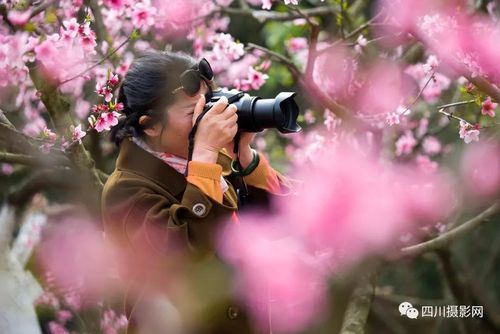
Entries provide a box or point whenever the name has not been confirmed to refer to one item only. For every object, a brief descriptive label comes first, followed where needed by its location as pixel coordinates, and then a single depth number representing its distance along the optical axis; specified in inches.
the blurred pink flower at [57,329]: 338.7
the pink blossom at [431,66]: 262.2
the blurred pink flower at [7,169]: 378.3
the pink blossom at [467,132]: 256.6
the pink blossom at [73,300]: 317.3
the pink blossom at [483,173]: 279.8
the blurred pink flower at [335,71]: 289.5
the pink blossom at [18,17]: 253.7
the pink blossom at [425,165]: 319.8
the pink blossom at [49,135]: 257.4
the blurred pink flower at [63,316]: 336.1
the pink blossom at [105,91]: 255.3
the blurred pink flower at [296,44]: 327.8
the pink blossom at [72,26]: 256.9
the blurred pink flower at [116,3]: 265.4
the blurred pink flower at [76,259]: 297.0
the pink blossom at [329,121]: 283.8
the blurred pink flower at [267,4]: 270.0
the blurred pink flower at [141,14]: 267.6
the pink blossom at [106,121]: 252.5
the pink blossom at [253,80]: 276.8
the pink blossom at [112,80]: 255.6
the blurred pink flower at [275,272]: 247.2
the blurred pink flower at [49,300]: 334.9
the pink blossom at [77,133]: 256.0
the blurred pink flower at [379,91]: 290.2
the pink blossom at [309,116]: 292.0
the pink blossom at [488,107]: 255.4
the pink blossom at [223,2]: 328.7
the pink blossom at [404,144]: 315.9
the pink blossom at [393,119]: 263.3
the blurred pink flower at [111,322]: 291.3
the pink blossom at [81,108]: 321.6
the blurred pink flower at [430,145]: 358.1
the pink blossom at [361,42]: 278.2
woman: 239.5
